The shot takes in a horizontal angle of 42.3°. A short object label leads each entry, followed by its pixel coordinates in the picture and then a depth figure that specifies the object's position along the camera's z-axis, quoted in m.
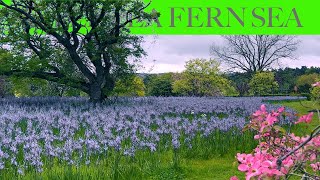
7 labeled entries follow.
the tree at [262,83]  42.00
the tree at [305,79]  46.81
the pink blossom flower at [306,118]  2.40
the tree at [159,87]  40.44
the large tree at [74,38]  17.72
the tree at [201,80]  37.28
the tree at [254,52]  46.59
